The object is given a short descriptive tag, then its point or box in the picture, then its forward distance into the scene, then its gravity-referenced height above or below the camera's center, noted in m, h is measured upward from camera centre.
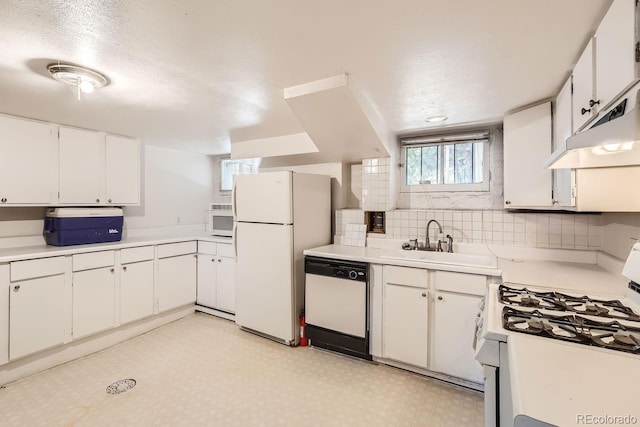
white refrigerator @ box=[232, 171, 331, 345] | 2.80 -0.31
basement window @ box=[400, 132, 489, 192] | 2.88 +0.51
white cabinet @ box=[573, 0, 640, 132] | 0.97 +0.59
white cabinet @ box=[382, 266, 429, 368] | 2.28 -0.83
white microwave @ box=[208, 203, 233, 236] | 3.75 -0.10
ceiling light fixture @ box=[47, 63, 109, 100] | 1.73 +0.82
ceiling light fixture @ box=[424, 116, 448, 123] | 2.59 +0.83
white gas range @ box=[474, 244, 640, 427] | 0.67 -0.44
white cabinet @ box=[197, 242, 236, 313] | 3.45 -0.79
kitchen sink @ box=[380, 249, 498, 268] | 2.51 -0.40
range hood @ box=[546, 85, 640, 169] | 0.80 +0.26
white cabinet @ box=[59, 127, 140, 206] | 2.88 +0.45
